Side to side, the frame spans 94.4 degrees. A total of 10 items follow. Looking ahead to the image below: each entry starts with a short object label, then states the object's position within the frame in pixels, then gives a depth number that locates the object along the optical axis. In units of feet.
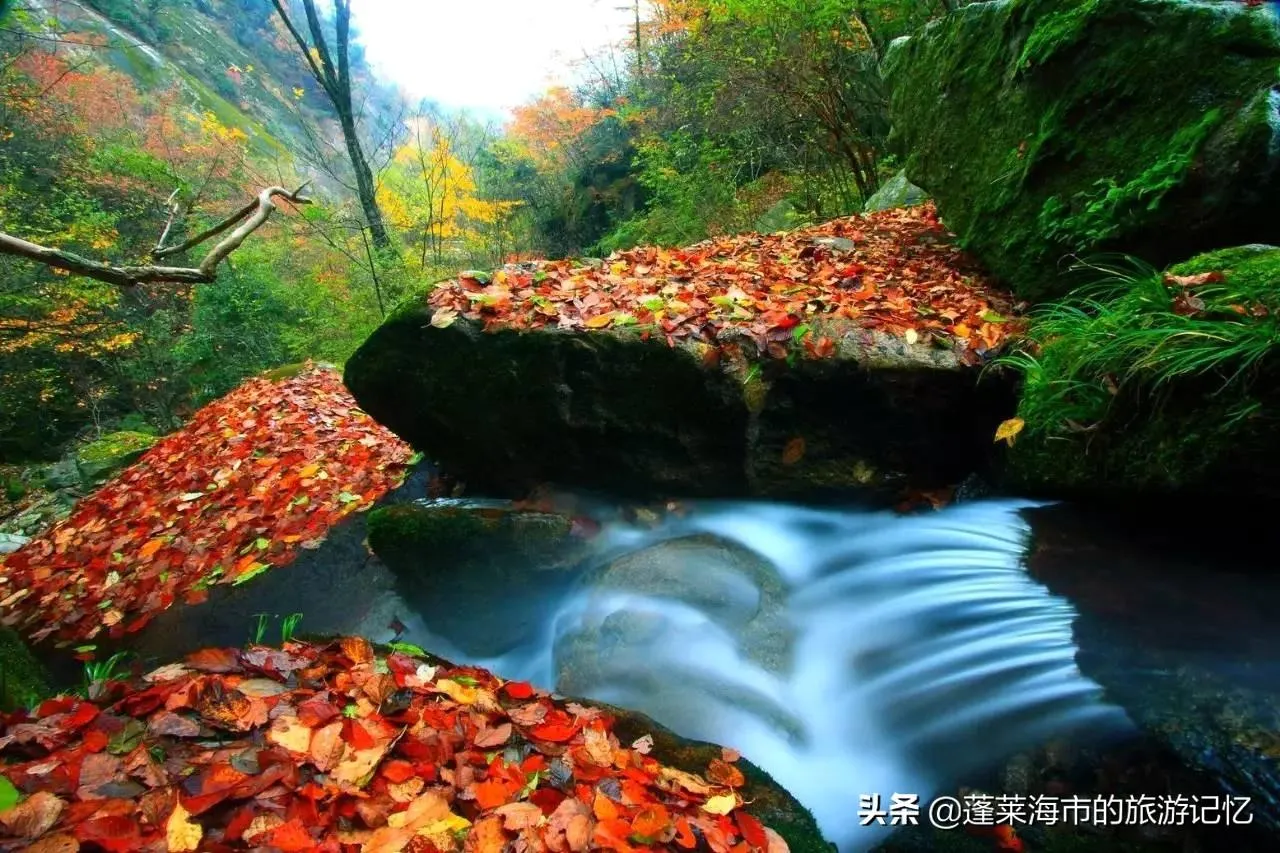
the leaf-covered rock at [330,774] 4.49
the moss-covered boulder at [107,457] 25.34
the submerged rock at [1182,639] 5.71
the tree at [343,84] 29.04
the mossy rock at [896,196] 20.24
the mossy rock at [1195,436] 6.73
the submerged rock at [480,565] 11.12
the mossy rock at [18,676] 7.07
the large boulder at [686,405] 10.53
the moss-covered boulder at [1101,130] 8.39
